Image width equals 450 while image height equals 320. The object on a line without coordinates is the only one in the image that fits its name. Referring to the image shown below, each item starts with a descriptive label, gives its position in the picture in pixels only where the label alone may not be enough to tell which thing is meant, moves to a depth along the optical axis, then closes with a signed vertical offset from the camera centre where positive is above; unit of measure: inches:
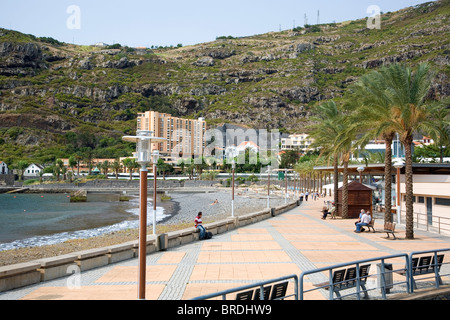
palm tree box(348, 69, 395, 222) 718.6 +94.5
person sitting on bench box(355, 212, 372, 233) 764.6 -113.9
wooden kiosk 1079.0 -98.3
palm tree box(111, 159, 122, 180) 4845.0 -3.2
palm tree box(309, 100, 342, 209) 1176.2 +107.0
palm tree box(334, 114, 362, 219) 823.5 +45.4
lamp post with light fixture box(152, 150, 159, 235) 615.8 +12.1
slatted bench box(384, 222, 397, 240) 685.3 -114.2
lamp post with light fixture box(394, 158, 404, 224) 827.4 -60.1
